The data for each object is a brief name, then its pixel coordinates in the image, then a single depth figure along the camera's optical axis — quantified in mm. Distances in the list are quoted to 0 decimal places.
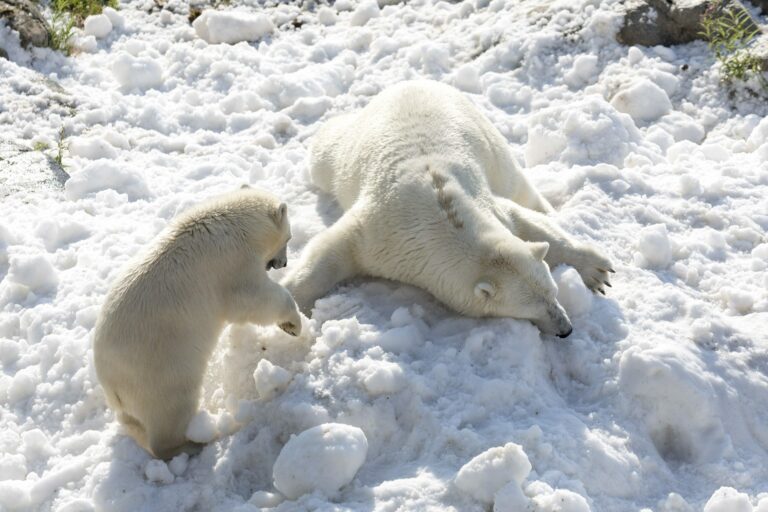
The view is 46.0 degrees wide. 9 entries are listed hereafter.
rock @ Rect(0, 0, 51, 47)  9031
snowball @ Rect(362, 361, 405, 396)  4715
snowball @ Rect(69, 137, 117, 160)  7590
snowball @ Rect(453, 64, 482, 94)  8672
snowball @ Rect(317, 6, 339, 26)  10039
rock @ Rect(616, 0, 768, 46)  8680
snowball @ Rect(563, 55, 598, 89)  8578
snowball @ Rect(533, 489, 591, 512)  3969
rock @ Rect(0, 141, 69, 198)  7059
